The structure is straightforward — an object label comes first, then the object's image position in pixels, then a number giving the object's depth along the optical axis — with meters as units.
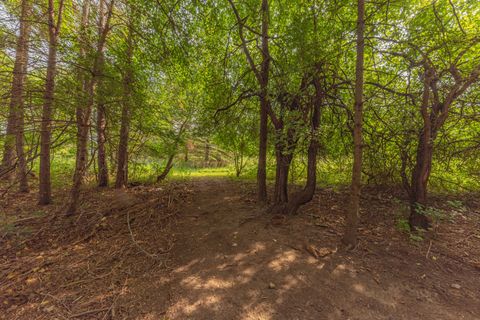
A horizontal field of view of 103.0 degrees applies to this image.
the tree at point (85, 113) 3.41
